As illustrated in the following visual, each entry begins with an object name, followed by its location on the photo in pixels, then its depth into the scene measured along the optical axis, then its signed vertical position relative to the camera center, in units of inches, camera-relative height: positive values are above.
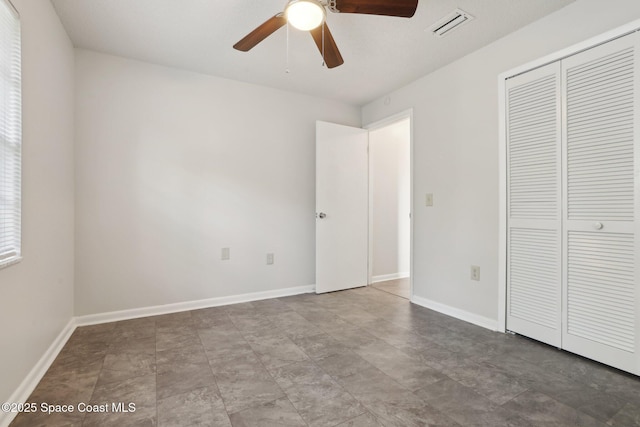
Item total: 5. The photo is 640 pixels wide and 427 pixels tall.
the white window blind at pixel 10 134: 59.8 +15.6
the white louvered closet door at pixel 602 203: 73.5 +2.1
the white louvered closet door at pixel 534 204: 87.8 +2.2
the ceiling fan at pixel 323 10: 64.1 +43.2
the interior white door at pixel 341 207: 147.7 +2.1
